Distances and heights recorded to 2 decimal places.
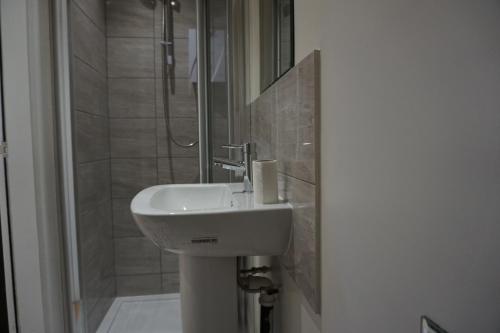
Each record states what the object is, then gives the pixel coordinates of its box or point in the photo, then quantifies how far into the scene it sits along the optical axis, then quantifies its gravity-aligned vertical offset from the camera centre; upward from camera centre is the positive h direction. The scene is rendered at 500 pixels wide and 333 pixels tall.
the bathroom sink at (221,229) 0.78 -0.21
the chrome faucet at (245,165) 1.16 -0.07
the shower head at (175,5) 2.19 +1.01
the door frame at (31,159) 1.28 -0.03
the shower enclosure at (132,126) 1.89 +0.17
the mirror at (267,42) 0.92 +0.38
